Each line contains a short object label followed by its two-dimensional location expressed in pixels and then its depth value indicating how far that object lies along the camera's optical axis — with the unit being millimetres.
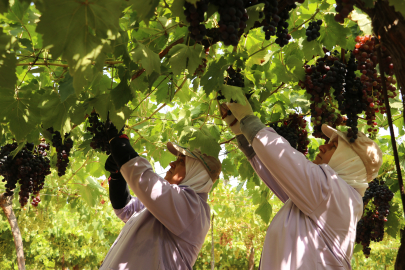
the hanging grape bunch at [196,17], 1410
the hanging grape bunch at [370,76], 2035
